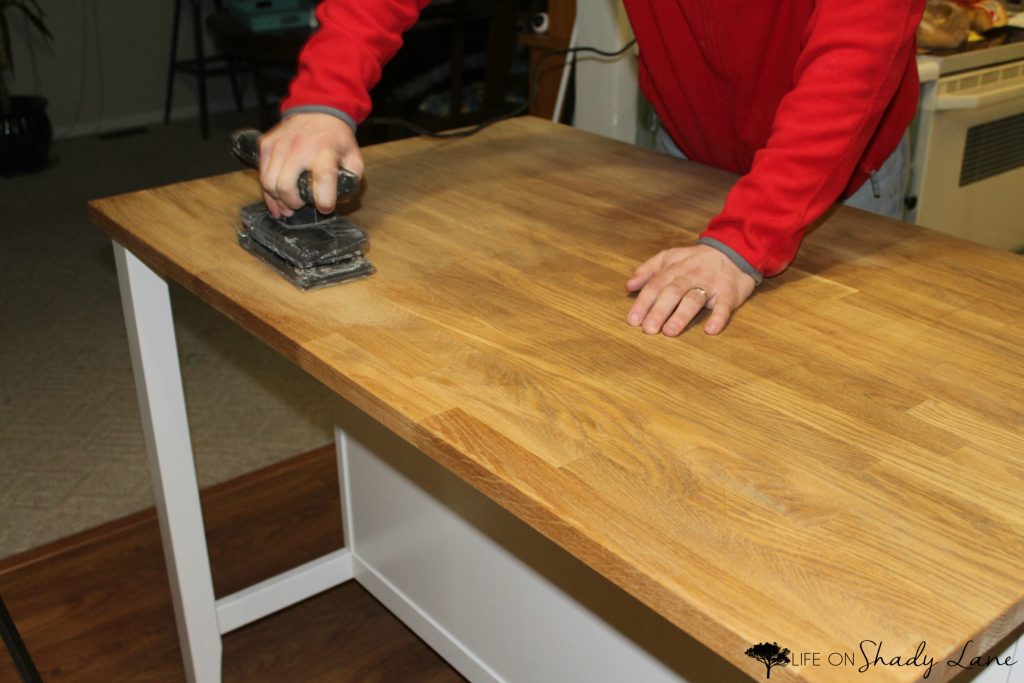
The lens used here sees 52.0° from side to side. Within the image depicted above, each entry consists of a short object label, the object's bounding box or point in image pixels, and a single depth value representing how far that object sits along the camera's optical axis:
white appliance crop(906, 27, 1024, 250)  2.17
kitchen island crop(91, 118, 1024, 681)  0.59
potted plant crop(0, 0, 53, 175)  3.97
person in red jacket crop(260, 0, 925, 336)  0.94
